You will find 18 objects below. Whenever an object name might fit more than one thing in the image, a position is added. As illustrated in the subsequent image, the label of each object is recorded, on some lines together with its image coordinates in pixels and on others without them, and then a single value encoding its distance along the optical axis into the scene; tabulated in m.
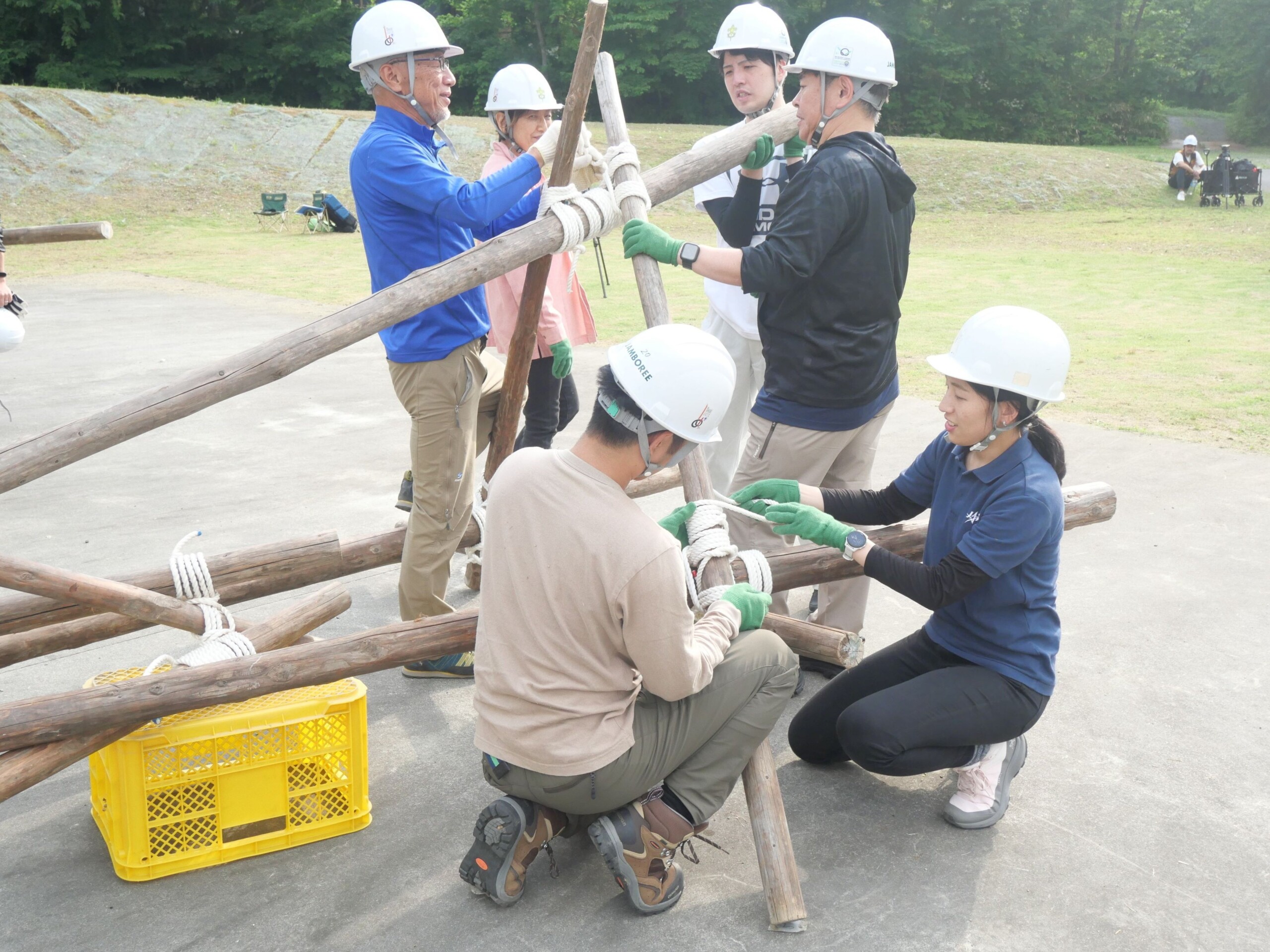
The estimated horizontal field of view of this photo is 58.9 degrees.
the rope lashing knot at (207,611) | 3.35
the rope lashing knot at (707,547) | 3.43
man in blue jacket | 4.16
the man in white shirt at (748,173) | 4.79
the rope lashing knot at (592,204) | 3.86
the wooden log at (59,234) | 7.21
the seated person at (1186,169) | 27.42
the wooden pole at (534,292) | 3.79
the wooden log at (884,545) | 3.85
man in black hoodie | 3.89
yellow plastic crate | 3.16
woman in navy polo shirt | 3.37
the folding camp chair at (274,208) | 24.23
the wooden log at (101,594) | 3.33
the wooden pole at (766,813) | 3.04
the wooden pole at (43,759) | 2.93
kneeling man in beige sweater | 2.79
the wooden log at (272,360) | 3.03
